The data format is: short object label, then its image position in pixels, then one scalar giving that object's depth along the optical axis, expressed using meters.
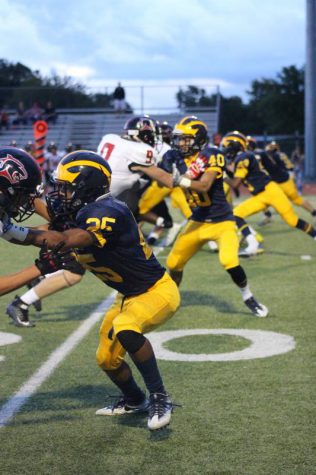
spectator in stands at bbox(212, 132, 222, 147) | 21.98
